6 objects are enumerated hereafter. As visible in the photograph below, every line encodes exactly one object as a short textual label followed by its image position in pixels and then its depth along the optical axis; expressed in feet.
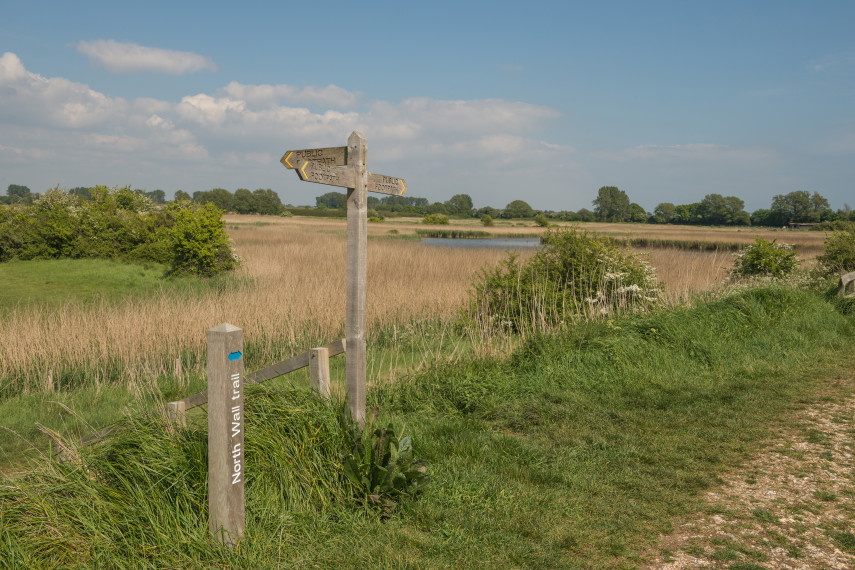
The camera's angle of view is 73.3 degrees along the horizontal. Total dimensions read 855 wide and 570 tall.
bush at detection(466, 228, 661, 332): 33.65
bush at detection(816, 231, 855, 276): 47.39
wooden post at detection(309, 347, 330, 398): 15.11
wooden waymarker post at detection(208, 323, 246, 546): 9.87
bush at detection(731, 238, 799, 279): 49.65
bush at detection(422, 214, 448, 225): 277.85
